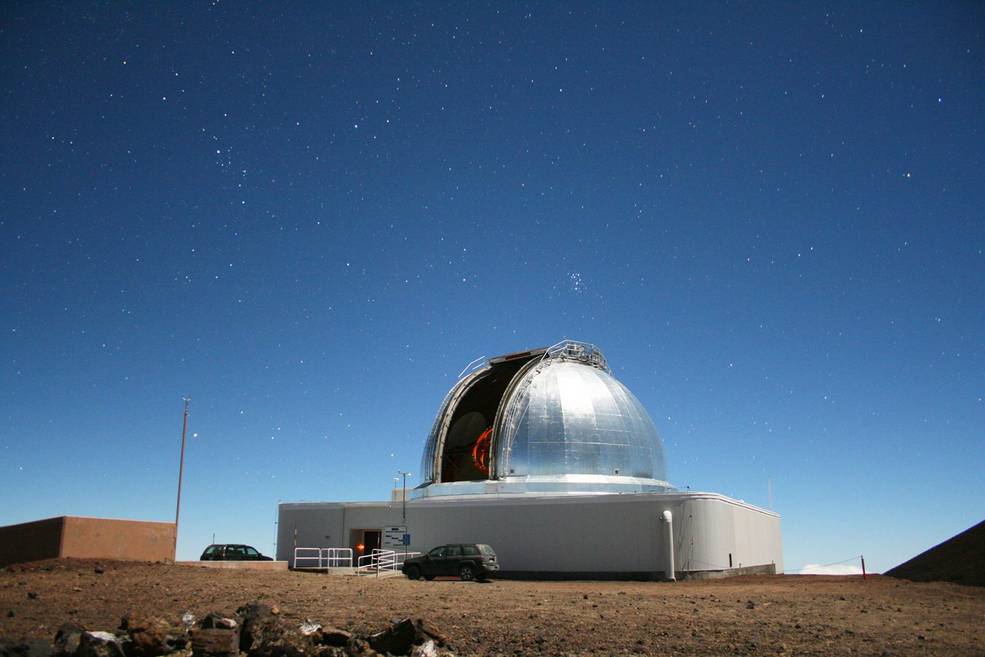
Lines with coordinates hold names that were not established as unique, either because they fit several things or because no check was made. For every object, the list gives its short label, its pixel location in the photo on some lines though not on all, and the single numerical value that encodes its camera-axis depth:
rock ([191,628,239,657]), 11.77
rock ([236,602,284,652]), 12.34
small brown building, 20.30
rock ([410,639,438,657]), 11.50
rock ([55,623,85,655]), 11.31
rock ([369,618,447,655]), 11.73
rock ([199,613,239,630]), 12.41
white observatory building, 26.02
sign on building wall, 30.06
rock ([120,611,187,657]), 11.63
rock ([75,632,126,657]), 11.19
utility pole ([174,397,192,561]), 27.91
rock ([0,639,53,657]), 10.87
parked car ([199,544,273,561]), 28.16
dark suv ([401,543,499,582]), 23.77
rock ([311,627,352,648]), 12.12
